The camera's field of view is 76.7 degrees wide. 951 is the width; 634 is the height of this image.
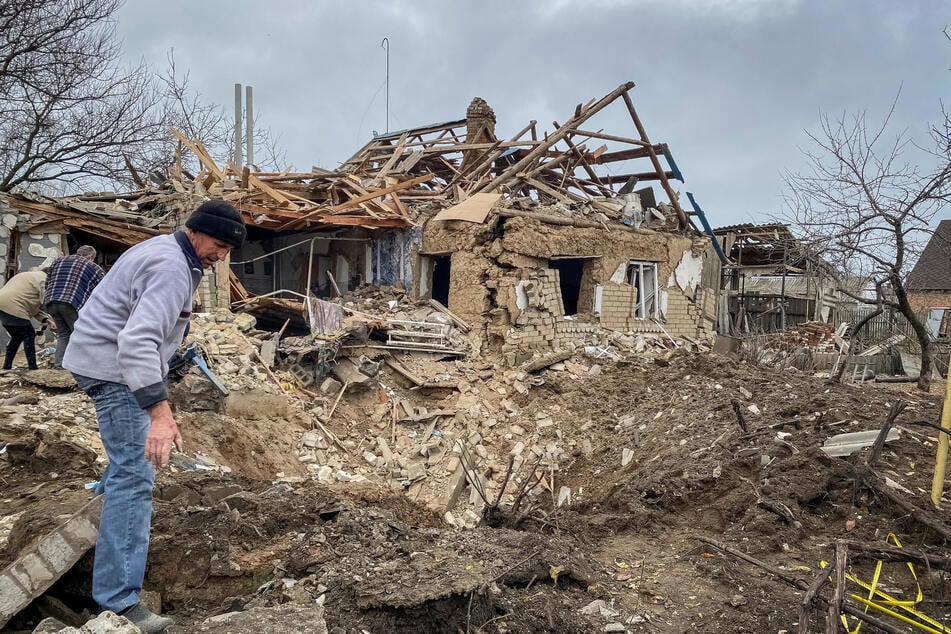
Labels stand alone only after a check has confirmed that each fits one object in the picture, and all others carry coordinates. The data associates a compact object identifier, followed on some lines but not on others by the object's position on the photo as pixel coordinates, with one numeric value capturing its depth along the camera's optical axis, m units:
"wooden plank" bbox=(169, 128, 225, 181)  11.73
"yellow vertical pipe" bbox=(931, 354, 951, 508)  3.79
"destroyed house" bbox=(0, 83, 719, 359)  11.02
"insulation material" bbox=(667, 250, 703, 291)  13.28
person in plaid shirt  5.78
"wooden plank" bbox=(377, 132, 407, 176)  14.39
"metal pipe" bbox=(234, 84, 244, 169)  20.39
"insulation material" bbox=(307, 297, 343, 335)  10.41
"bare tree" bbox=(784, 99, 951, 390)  6.20
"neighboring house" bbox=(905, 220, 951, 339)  9.61
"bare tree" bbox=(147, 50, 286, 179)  17.08
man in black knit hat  2.50
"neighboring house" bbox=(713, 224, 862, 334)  20.92
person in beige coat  7.21
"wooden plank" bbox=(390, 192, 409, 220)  11.97
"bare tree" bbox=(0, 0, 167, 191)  11.20
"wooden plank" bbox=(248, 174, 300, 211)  11.15
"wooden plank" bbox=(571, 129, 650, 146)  12.83
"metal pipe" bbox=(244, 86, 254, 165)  20.48
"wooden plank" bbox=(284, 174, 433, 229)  11.43
